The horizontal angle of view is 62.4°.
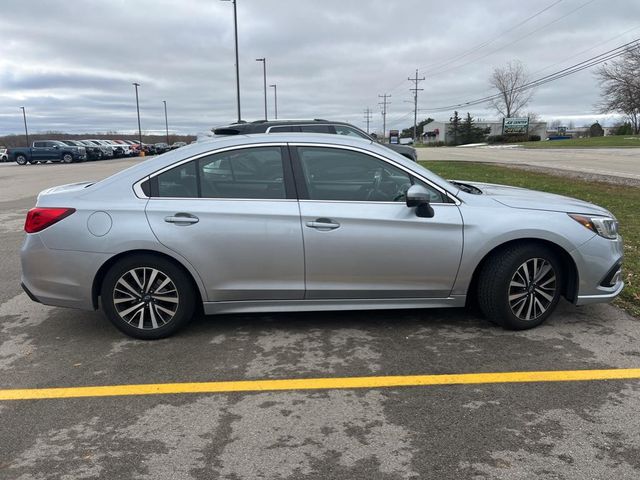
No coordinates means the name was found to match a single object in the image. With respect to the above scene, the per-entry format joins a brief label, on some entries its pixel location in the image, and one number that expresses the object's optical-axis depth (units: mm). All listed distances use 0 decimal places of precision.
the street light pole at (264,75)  40544
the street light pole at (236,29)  25125
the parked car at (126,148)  52969
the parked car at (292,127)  10320
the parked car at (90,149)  42862
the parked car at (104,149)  46094
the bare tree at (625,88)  64725
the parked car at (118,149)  50344
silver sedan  4059
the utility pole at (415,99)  93375
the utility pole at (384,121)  124712
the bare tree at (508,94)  99750
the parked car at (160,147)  60231
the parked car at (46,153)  40312
